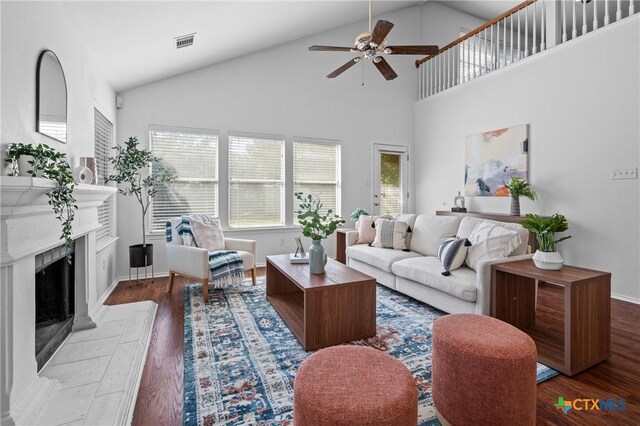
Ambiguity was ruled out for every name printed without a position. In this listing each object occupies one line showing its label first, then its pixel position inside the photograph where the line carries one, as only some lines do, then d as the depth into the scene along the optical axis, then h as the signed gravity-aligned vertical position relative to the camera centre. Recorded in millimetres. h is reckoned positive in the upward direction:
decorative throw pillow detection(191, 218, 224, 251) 3842 -356
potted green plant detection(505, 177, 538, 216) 4328 +218
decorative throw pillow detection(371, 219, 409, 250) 3990 -362
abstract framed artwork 4559 +752
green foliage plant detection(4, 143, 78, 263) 1690 +213
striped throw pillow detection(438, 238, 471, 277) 2893 -446
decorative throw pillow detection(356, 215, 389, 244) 4453 -336
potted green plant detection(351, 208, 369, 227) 5171 -116
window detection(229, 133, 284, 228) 4977 +439
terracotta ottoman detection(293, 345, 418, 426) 1080 -698
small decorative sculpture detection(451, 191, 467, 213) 5273 +40
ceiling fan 2684 +1515
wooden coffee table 2361 -801
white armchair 3385 -599
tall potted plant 3779 +383
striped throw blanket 3453 -613
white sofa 2576 -617
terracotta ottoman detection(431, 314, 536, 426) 1414 -805
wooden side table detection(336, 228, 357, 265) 4825 -604
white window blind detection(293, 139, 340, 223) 5445 +659
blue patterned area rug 1698 -1086
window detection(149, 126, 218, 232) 4520 +544
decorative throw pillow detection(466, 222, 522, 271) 2760 -326
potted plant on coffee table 2670 -221
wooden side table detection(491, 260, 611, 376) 1976 -730
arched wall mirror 2084 +794
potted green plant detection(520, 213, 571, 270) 2234 -251
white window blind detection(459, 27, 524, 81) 5387 +3085
